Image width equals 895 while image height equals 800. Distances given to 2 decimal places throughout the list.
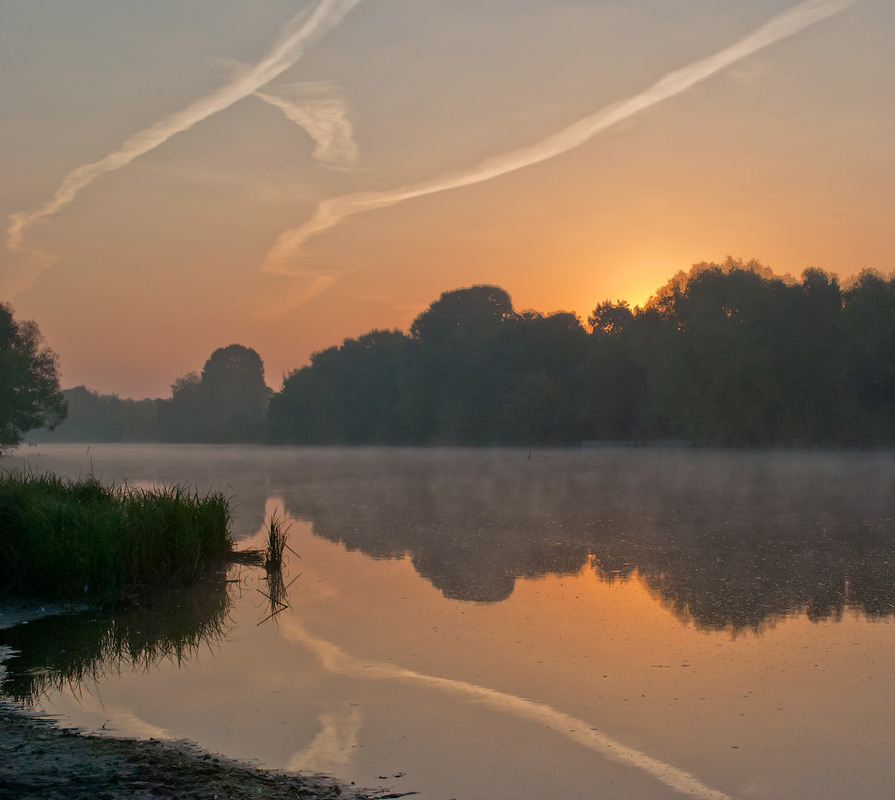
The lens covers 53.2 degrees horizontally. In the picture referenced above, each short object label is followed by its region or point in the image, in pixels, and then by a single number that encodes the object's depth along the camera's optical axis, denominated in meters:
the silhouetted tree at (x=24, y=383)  49.00
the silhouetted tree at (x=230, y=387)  122.00
